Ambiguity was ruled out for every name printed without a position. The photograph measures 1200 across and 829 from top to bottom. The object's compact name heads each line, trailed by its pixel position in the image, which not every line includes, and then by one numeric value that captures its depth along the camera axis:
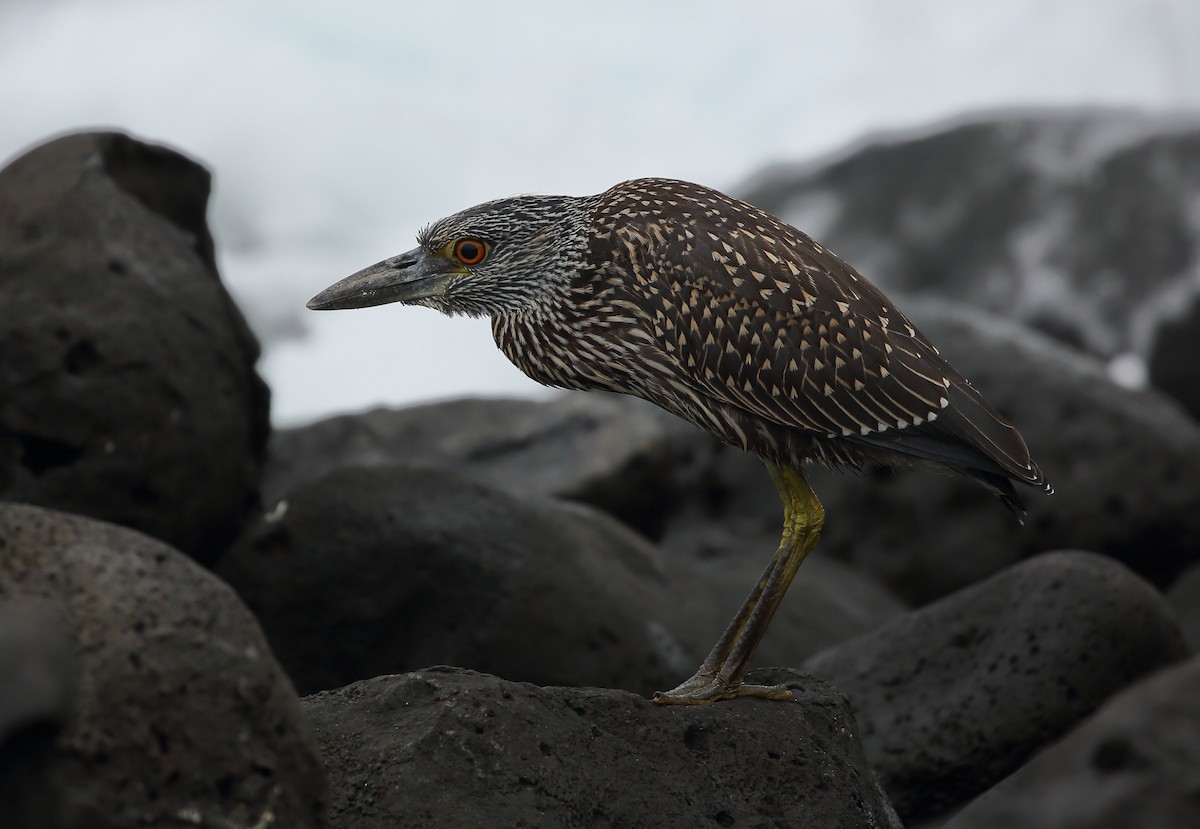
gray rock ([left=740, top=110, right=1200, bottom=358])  27.12
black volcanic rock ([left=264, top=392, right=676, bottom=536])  16.45
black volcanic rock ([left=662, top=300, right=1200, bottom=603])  17.05
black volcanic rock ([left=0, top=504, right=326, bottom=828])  5.75
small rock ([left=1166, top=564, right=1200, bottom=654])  15.09
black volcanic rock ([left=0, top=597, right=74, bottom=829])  5.30
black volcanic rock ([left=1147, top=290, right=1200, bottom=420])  24.84
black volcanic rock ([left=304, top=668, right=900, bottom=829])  7.49
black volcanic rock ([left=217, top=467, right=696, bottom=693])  12.02
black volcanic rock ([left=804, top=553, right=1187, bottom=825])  10.57
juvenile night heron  9.61
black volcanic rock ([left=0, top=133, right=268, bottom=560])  12.12
